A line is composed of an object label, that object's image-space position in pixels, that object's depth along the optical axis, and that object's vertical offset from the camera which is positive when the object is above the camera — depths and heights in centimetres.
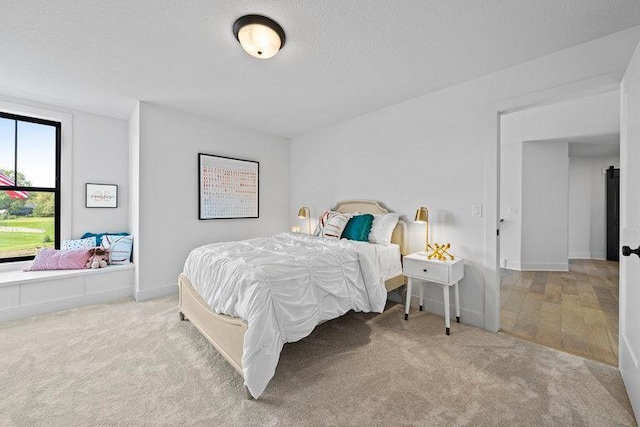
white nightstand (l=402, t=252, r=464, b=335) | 244 -55
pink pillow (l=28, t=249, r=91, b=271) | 313 -56
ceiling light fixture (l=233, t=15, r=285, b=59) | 181 +123
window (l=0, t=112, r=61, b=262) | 325 +32
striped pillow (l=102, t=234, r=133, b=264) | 346 -45
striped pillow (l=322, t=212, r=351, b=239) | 326 -15
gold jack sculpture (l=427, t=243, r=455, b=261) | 261 -39
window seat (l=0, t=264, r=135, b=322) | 277 -86
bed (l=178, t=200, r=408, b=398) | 168 -61
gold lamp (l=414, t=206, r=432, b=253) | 287 -3
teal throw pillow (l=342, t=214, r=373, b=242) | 311 -17
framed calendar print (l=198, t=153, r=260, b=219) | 383 +38
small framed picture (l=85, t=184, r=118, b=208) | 369 +22
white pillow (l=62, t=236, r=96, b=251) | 341 -41
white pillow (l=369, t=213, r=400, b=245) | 308 -17
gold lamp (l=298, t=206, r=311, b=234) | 436 -1
